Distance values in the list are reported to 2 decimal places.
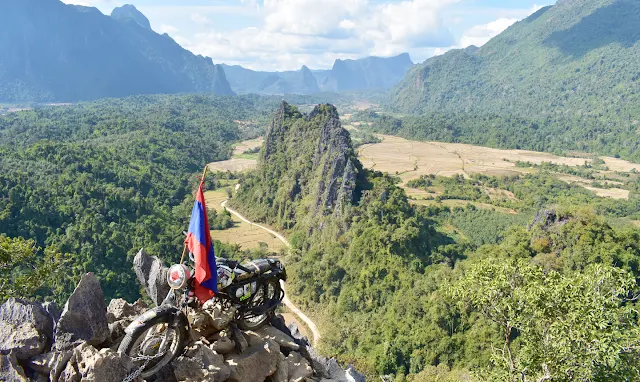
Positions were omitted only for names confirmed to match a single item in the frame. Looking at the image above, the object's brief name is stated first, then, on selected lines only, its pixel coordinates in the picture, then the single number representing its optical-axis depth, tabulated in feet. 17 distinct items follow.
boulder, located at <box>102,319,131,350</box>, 23.13
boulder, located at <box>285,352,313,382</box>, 26.84
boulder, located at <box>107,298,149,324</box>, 27.17
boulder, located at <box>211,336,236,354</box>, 25.35
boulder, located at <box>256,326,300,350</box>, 29.07
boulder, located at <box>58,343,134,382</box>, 19.76
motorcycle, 21.65
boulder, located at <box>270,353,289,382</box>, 26.35
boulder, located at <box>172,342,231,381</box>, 22.68
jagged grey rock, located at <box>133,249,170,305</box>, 28.17
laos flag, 23.56
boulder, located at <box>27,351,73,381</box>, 20.71
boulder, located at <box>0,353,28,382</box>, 20.06
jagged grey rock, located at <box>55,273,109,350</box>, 21.63
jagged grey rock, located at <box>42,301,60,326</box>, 23.74
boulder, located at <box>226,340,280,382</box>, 24.72
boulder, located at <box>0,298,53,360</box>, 21.22
